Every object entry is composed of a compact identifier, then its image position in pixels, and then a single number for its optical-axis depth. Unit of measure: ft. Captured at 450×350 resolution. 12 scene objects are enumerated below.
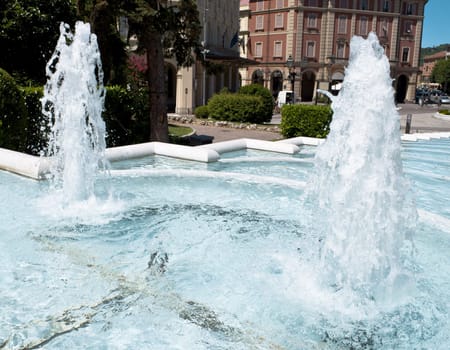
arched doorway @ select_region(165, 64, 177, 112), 108.32
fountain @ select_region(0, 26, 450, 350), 11.68
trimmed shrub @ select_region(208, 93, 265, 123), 79.61
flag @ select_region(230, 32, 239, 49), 113.29
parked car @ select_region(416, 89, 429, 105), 197.89
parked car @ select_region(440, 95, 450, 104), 212.31
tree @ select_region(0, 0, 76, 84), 45.27
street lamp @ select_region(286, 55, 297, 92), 101.98
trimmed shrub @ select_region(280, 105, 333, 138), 56.59
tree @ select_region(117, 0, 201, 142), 40.98
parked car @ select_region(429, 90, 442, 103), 216.17
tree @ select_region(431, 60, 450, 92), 272.72
